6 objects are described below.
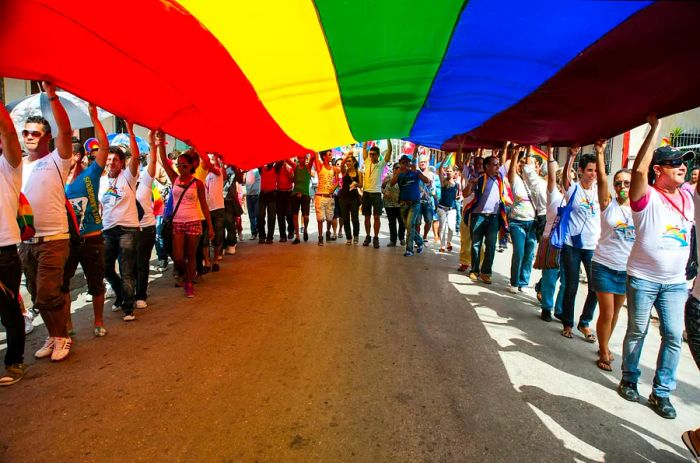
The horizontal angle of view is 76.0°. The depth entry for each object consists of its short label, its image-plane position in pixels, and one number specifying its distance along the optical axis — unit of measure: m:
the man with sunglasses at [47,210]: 3.80
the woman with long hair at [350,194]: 10.91
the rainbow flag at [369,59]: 2.70
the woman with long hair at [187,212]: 6.09
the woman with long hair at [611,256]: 4.19
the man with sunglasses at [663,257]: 3.38
